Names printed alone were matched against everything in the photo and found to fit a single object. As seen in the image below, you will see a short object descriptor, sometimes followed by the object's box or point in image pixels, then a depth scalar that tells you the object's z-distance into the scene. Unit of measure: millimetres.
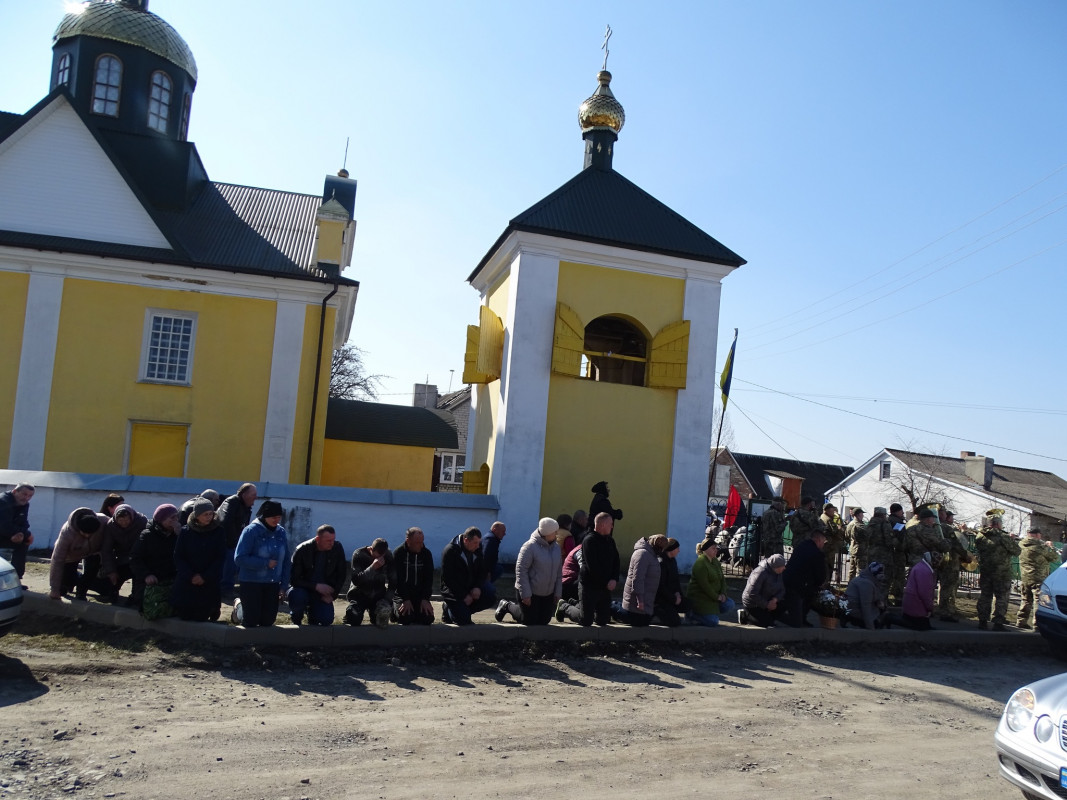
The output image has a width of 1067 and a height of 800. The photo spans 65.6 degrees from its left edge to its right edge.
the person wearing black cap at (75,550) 9672
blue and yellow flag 21078
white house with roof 45594
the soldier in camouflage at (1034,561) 13281
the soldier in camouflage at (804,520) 14664
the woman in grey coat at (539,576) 9906
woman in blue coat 8734
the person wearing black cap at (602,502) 14586
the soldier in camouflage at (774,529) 15906
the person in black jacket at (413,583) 9562
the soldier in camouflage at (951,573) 13836
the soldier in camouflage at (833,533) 15398
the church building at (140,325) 18875
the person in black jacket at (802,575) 11625
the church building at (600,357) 16516
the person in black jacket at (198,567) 8797
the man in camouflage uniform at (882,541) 14109
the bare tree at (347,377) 48406
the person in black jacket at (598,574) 10320
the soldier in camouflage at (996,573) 13141
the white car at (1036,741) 5215
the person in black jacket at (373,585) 9359
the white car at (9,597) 7593
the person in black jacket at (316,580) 9188
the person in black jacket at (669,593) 10711
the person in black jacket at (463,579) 9805
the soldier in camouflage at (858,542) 14281
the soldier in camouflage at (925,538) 13523
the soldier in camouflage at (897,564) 14242
